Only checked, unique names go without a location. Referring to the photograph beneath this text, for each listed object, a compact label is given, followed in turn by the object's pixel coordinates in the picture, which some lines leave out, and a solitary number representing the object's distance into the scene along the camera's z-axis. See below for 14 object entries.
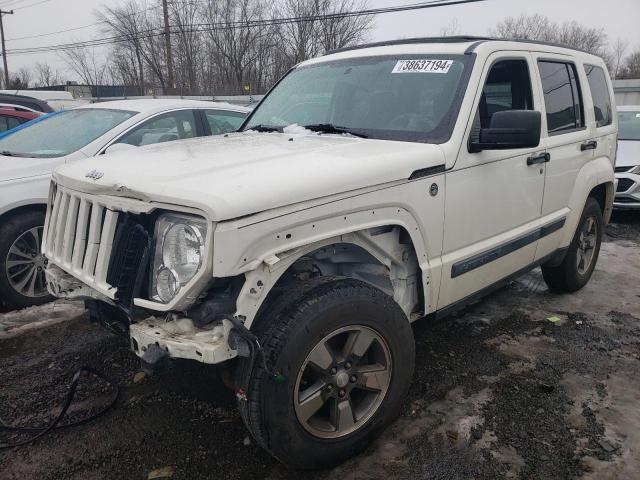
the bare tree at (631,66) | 45.97
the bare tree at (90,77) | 48.78
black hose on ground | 2.76
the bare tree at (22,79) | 41.57
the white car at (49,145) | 4.36
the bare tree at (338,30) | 33.16
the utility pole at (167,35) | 27.25
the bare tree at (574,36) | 45.62
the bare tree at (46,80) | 55.42
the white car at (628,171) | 7.88
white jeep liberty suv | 2.14
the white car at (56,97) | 13.92
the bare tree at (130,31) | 39.12
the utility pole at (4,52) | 41.31
